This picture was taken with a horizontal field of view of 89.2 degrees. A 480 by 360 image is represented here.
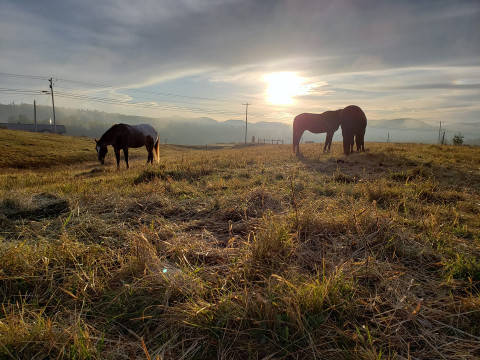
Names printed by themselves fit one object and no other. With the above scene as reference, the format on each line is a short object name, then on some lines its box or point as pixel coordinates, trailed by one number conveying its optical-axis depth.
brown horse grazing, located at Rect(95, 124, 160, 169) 12.49
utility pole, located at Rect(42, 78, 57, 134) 65.88
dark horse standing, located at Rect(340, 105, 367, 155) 11.98
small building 79.11
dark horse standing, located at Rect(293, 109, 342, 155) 14.75
